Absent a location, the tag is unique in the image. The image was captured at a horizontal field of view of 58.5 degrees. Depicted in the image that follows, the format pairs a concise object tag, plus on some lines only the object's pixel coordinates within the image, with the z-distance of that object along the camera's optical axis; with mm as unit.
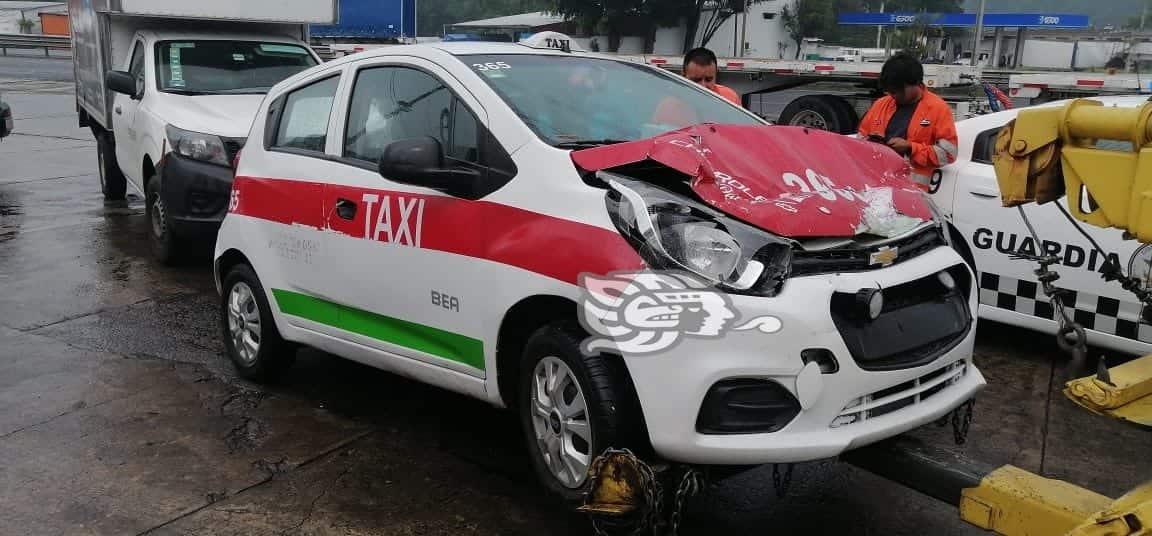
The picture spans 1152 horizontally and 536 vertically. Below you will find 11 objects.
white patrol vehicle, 5016
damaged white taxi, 3066
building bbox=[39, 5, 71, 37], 72538
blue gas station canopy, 55969
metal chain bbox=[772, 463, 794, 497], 3580
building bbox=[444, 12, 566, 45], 59438
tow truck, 2625
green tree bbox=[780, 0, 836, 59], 58969
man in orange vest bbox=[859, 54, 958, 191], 5707
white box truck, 7477
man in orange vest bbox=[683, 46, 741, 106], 7105
